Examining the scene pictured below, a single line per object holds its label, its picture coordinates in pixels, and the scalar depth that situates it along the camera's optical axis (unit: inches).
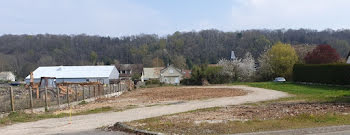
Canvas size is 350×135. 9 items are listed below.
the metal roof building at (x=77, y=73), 2647.6
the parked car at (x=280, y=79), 2018.2
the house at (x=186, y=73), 3427.2
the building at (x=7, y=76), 3826.3
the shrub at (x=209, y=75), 2418.8
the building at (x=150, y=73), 3715.6
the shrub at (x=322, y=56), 2201.0
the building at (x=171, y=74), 3289.9
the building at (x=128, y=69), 3629.4
